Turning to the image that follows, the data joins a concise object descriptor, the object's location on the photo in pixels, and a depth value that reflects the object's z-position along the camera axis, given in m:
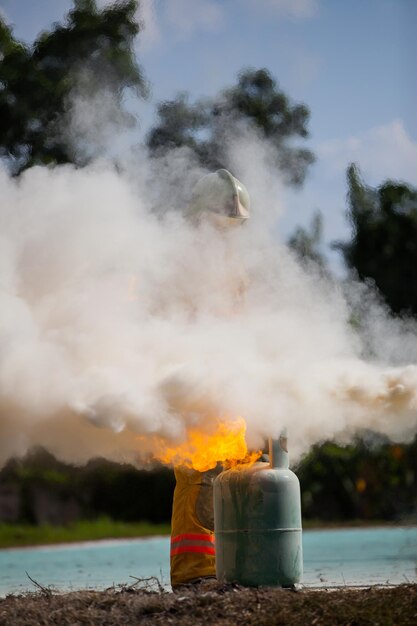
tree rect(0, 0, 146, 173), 14.53
